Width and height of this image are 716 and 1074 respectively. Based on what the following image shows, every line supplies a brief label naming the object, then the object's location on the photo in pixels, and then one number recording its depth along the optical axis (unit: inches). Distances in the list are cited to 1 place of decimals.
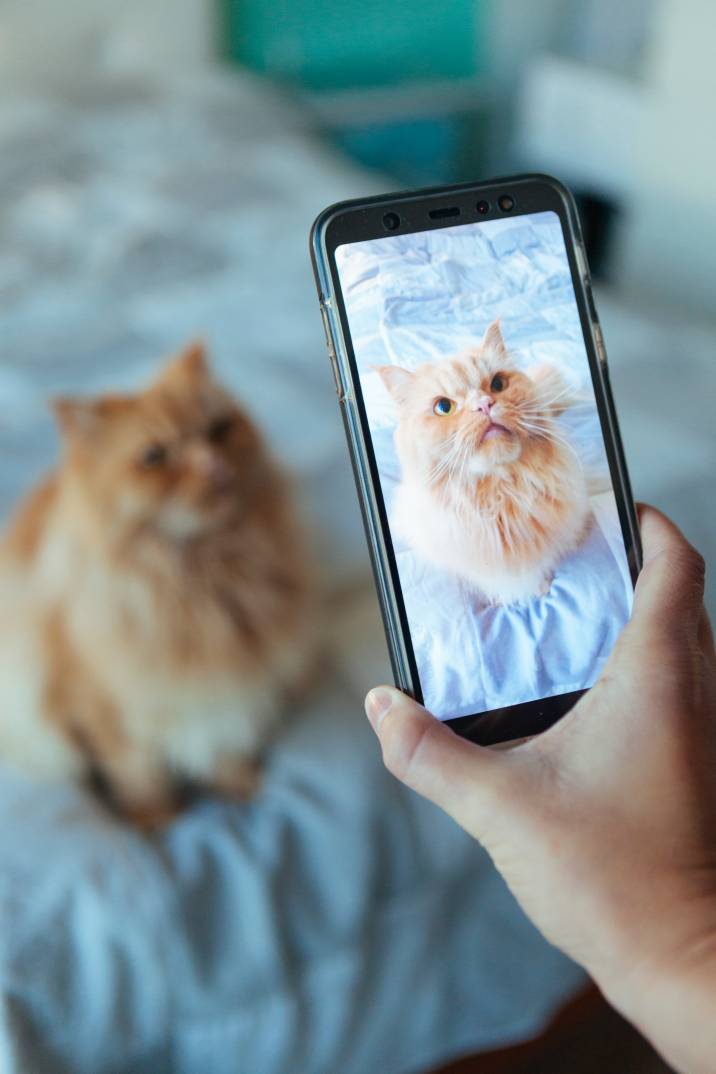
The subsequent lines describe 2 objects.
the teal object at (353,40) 85.0
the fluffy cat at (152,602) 28.4
